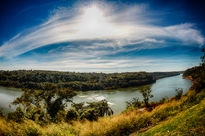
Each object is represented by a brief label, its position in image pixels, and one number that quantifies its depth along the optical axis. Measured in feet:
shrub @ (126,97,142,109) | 88.83
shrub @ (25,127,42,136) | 18.33
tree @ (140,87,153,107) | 84.13
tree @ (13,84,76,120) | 80.83
